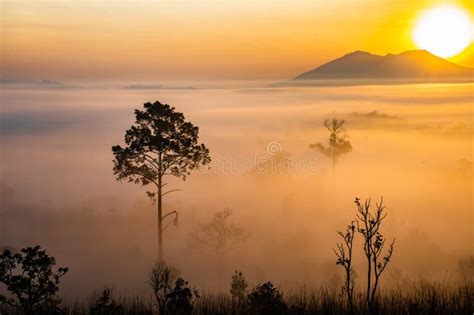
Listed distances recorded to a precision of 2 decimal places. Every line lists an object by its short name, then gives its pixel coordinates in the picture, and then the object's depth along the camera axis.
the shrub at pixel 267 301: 18.02
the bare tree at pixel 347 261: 16.21
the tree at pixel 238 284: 33.31
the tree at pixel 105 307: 18.57
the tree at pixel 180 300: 18.16
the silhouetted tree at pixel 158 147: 44.00
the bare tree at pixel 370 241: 16.24
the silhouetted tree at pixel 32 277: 20.45
